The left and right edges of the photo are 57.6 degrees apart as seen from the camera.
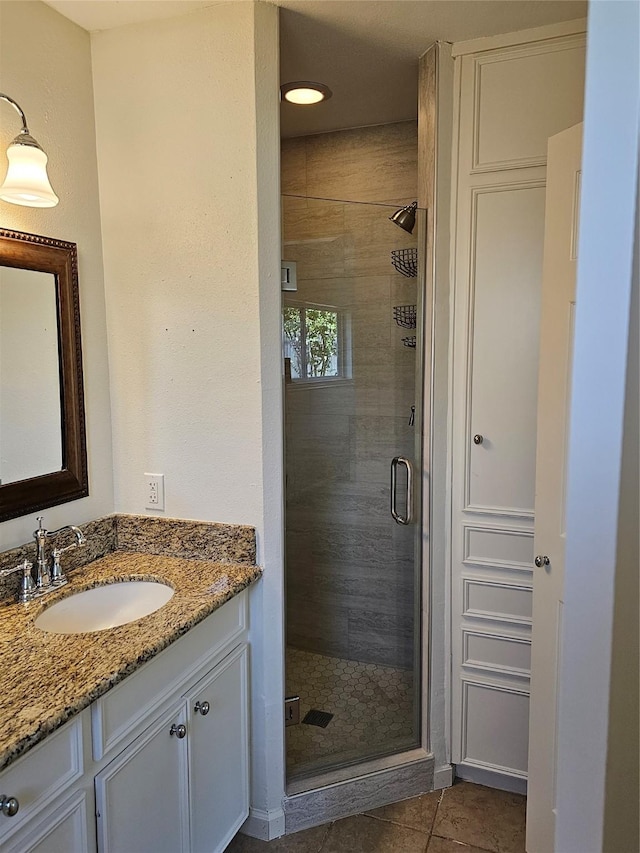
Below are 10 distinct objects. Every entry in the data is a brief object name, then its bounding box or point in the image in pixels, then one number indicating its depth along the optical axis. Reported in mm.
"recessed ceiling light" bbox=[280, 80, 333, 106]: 2199
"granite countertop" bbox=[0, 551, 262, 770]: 1077
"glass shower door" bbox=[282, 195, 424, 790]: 2148
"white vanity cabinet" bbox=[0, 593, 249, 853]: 1105
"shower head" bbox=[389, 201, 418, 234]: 2080
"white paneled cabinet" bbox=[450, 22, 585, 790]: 1865
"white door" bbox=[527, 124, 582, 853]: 1514
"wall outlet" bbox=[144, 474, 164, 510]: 1945
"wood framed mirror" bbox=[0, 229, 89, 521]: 1601
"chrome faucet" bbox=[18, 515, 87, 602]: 1575
